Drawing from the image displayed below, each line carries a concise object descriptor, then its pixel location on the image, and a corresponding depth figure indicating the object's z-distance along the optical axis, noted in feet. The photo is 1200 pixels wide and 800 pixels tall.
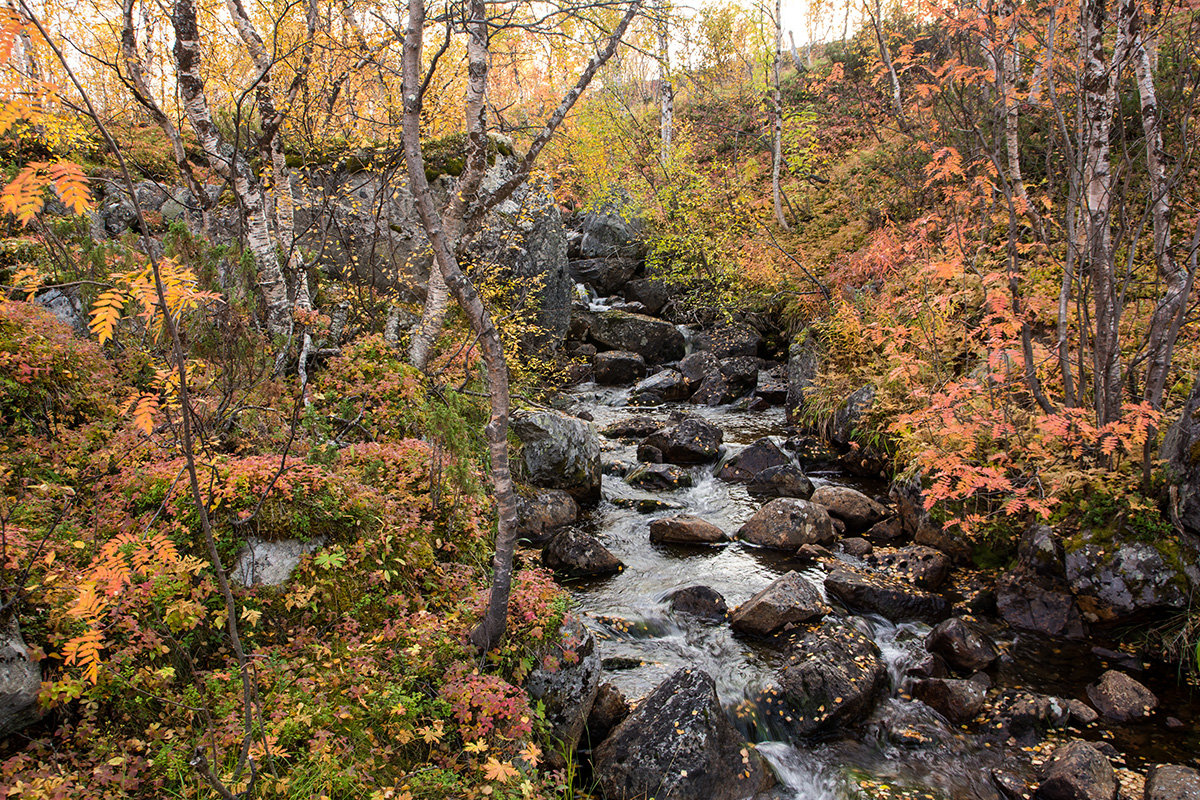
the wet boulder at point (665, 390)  48.16
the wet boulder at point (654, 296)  61.16
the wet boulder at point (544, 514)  27.32
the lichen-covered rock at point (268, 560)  13.82
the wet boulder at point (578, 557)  25.21
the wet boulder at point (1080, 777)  14.20
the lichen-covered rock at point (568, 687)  15.31
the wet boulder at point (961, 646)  19.15
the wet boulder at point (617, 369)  51.26
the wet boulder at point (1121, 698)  16.72
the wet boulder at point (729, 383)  46.75
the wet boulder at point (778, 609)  20.92
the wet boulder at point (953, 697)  17.44
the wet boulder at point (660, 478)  33.50
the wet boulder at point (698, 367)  48.75
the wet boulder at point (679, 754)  14.47
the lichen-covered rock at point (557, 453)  30.27
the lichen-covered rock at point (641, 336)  54.60
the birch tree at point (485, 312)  12.30
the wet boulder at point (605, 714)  16.16
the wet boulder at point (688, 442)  35.58
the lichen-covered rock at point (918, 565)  23.43
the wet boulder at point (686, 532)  28.07
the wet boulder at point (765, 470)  31.73
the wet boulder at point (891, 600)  21.85
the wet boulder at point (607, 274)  64.59
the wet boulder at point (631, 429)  39.88
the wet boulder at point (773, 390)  45.24
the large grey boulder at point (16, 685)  9.83
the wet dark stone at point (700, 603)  22.52
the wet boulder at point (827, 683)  17.52
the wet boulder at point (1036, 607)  20.20
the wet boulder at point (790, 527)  27.27
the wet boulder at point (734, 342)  50.37
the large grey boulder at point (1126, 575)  18.65
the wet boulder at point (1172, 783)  13.71
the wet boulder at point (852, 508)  28.50
